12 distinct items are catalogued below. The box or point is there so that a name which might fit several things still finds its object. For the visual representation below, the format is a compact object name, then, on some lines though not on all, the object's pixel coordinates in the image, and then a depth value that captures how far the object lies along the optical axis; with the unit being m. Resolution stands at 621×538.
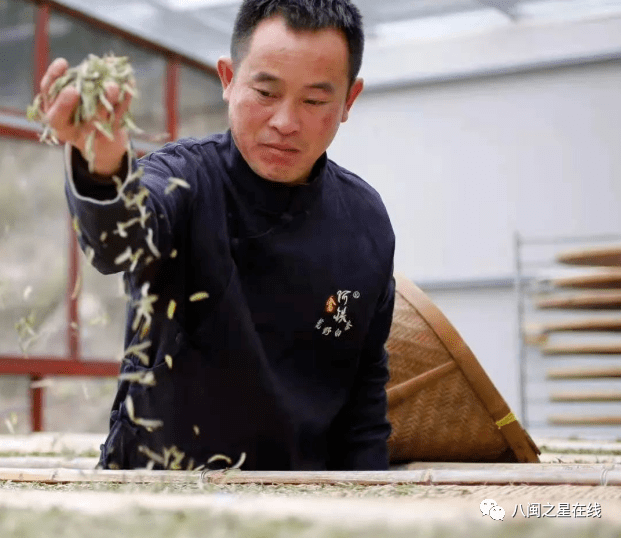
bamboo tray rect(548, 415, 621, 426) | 5.45
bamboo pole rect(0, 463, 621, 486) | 1.17
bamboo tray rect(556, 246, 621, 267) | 4.41
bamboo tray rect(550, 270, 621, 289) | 4.30
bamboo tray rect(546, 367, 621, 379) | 4.82
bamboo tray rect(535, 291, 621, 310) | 4.34
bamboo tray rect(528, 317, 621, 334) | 4.41
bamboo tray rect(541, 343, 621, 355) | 4.44
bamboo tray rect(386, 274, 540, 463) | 2.14
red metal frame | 4.83
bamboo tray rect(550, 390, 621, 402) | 5.05
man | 1.46
